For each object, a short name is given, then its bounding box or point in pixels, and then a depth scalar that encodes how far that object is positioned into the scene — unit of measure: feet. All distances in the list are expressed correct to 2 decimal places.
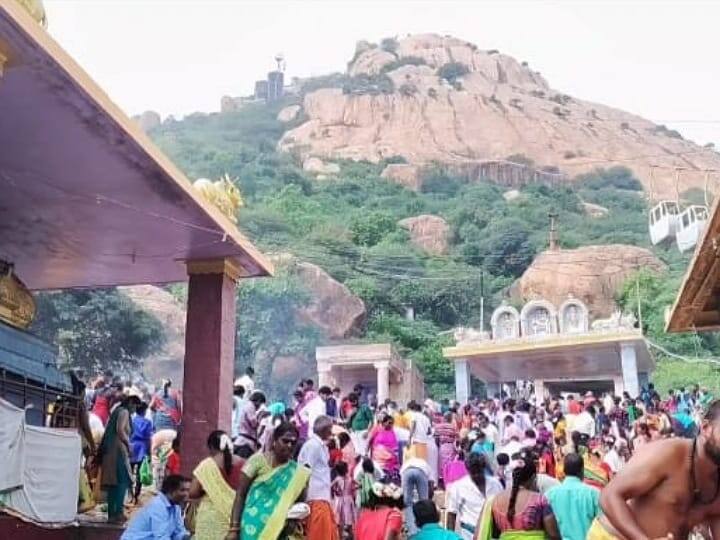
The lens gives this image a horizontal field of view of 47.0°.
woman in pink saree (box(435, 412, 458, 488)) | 39.88
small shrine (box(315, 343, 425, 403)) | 91.20
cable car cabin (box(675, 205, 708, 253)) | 120.57
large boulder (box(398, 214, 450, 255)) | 187.01
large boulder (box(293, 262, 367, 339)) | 122.93
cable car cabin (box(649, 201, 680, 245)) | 138.31
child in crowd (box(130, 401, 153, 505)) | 33.73
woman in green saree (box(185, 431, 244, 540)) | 18.17
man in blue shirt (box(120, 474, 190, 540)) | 17.97
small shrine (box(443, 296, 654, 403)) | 85.25
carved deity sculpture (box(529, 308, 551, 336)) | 93.66
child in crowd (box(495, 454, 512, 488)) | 26.95
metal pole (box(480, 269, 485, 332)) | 142.63
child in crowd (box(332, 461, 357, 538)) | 28.19
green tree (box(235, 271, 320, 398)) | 114.62
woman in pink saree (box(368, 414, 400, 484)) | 33.70
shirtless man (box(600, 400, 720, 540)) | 10.73
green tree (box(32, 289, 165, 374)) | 93.04
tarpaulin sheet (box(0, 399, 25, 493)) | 20.04
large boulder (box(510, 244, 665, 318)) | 146.30
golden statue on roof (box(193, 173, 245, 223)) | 28.37
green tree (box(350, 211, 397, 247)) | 178.19
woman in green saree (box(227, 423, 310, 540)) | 17.42
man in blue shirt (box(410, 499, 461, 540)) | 16.14
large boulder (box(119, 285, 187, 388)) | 113.39
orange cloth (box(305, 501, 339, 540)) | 22.34
